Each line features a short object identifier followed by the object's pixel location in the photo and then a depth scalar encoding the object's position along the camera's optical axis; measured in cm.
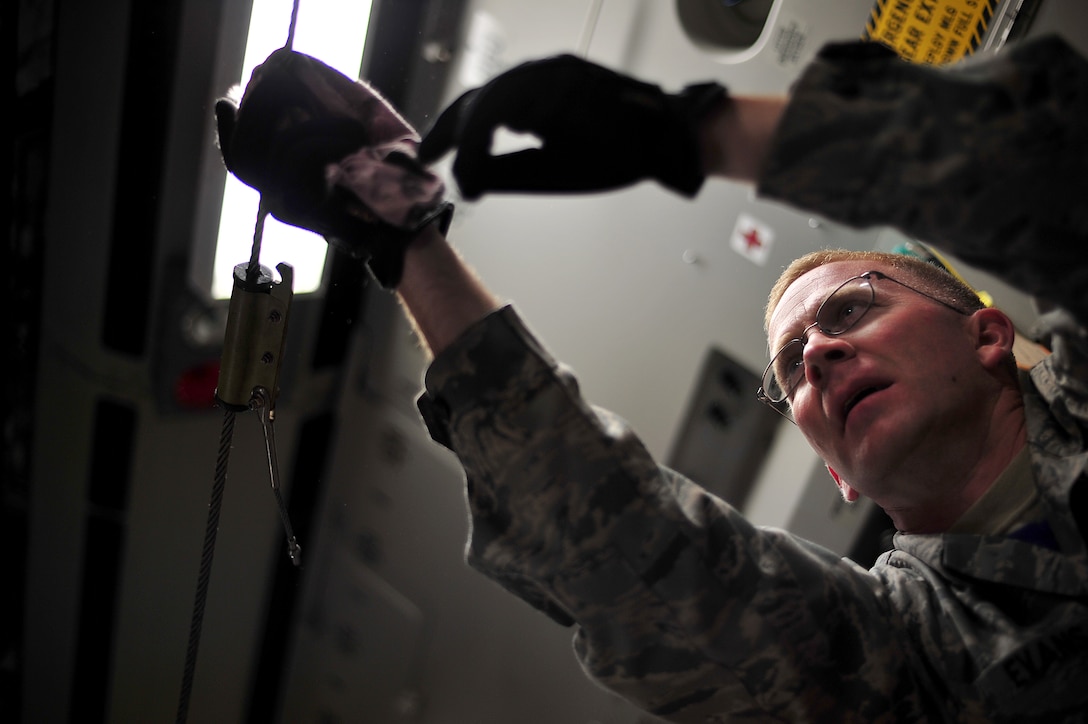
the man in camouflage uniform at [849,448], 56
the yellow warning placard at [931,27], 97
